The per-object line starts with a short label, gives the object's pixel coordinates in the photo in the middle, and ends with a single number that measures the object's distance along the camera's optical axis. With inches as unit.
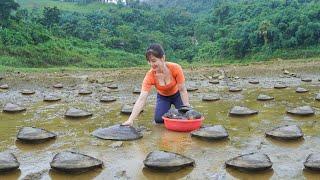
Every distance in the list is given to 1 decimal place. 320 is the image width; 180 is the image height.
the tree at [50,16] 1337.2
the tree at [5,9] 960.3
